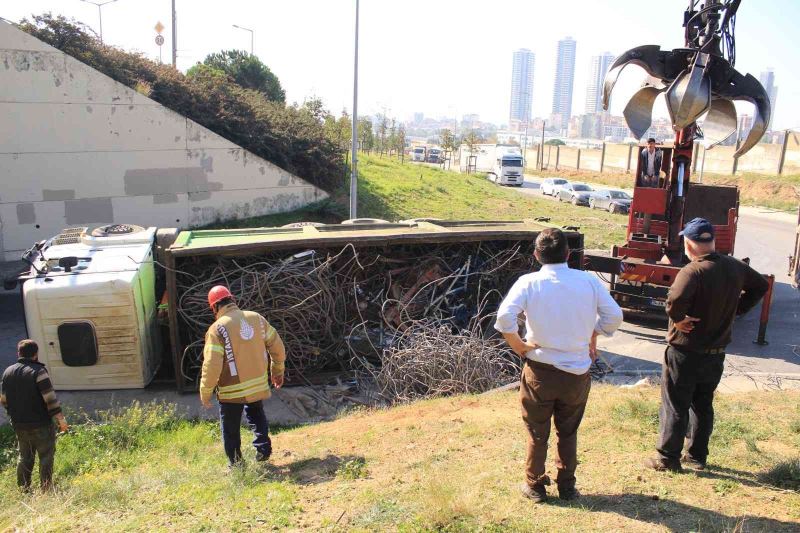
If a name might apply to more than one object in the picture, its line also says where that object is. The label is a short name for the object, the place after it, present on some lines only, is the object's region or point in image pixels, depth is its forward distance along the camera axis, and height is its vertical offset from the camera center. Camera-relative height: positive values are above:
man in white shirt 3.93 -1.06
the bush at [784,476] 4.35 -2.11
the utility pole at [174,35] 28.83 +5.20
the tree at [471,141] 59.82 +2.00
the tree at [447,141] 56.72 +1.83
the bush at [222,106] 18.12 +1.46
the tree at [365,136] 45.72 +1.60
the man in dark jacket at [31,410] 5.55 -2.33
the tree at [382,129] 51.77 +2.44
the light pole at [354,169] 17.23 -0.33
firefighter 5.22 -1.81
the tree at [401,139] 52.17 +1.66
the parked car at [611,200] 30.22 -1.64
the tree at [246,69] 31.17 +4.14
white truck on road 43.94 -0.42
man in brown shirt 4.36 -1.15
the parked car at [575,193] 34.31 -1.50
